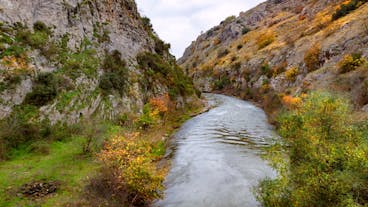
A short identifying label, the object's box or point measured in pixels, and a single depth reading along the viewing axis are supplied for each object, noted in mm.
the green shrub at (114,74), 31000
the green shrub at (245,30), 107500
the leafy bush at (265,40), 75750
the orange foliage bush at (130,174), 13469
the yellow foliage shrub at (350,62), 32331
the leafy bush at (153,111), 31691
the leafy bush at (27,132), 17719
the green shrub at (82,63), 27441
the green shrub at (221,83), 81112
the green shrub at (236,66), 76662
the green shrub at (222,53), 99262
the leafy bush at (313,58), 44647
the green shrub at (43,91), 21750
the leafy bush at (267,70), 57775
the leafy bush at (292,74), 47794
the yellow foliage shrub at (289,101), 31945
